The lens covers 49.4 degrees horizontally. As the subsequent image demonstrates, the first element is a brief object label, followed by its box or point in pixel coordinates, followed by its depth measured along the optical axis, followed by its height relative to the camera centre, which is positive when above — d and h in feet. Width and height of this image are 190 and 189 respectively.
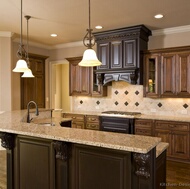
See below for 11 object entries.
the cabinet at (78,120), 17.33 -2.66
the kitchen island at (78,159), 5.61 -2.23
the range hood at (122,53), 14.99 +2.72
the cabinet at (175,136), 13.37 -3.15
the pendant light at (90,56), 7.51 +1.22
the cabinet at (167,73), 13.94 +1.14
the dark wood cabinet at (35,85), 19.15 +0.38
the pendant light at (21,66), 10.22 +1.13
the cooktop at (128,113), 15.97 -1.87
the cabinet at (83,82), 17.72 +0.63
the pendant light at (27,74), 11.85 +0.87
